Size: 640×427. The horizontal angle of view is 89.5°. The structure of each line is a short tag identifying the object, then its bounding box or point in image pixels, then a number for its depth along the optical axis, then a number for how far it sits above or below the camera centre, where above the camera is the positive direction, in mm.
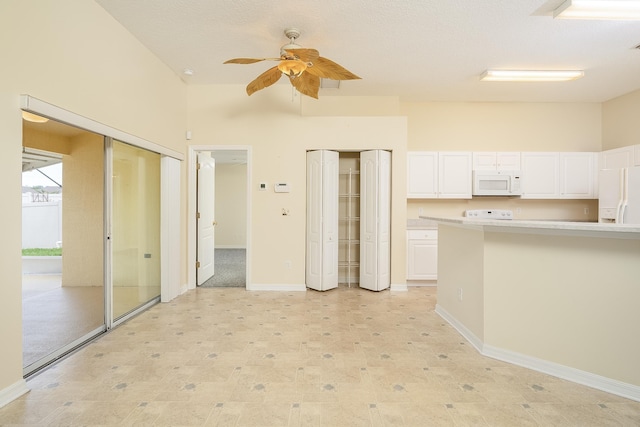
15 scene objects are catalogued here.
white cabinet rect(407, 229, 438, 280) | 5152 -727
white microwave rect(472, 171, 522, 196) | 5273 +436
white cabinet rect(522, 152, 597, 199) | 5355 +625
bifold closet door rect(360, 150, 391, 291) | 4871 -129
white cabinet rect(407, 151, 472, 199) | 5332 +572
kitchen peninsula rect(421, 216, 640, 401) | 2182 -678
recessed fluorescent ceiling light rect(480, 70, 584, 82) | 4277 +1806
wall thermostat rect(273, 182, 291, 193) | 4965 +343
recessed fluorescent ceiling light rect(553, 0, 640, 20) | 2713 +1732
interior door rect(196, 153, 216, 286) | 5129 -141
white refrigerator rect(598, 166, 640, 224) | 4402 +207
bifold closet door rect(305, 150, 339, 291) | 4879 -116
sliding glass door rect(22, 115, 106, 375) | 2691 -309
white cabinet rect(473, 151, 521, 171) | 5340 +821
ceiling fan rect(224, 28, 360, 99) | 2889 +1346
